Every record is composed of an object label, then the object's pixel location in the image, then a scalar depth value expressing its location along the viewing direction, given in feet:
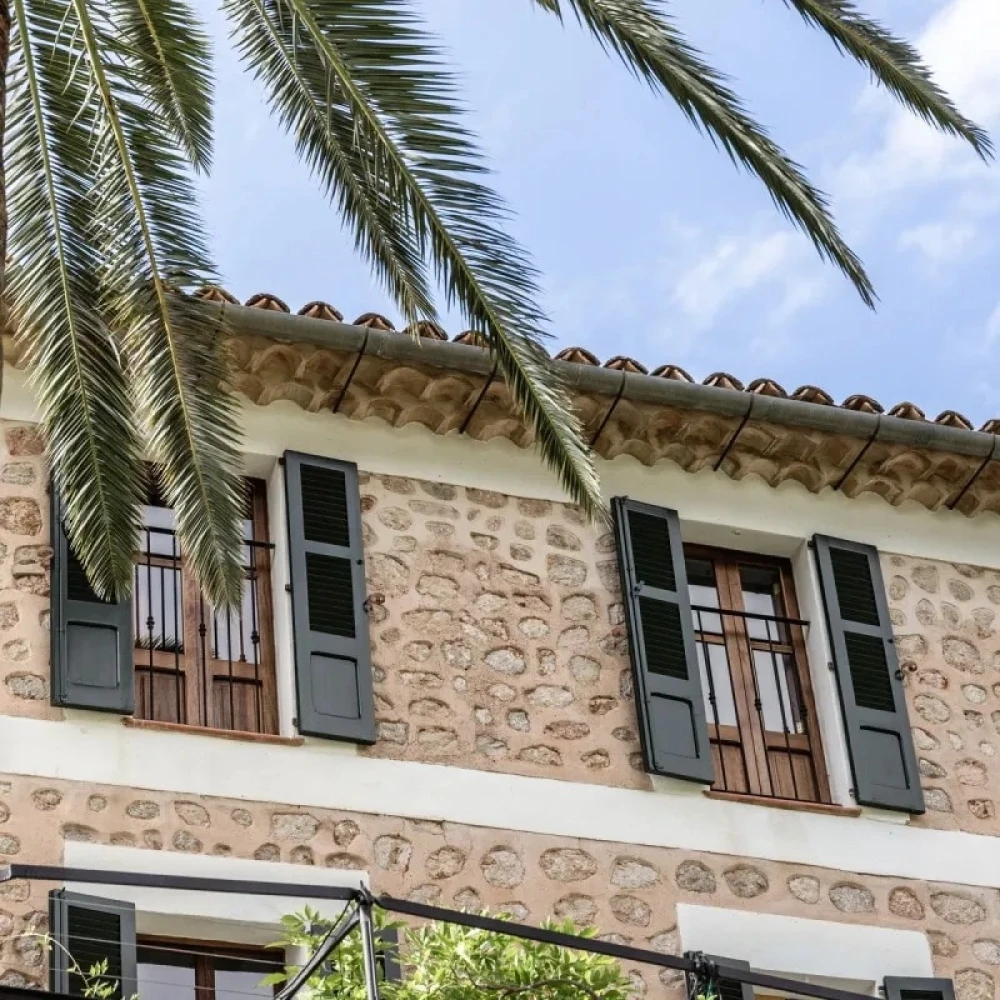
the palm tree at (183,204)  47.00
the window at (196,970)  52.19
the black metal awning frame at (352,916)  38.25
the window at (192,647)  56.10
